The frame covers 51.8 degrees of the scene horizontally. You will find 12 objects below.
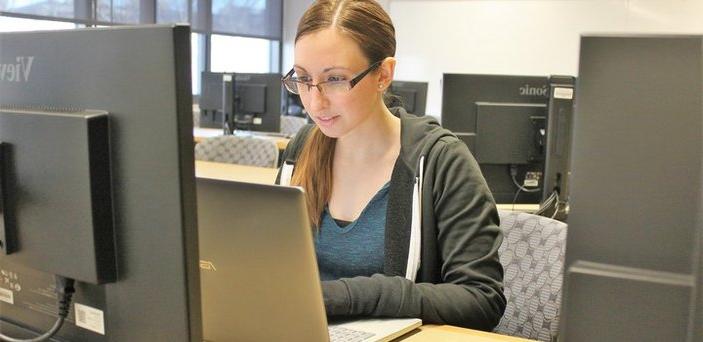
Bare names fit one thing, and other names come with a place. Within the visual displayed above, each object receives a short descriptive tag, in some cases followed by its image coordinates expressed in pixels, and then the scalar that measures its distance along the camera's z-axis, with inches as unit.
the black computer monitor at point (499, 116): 106.0
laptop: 30.5
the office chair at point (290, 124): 216.1
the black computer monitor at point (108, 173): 26.2
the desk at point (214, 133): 178.8
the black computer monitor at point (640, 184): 19.0
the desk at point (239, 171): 114.4
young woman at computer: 48.3
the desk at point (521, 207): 105.1
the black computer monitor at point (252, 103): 191.9
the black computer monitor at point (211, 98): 203.8
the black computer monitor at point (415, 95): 176.1
